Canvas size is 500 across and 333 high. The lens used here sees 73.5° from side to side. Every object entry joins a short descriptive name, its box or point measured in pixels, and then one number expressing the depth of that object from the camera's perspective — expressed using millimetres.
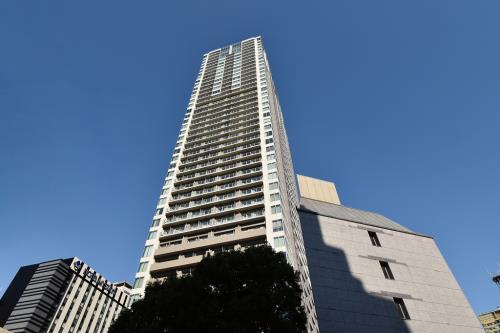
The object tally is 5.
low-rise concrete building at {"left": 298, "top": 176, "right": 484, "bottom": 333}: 30859
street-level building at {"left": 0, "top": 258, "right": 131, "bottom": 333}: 61750
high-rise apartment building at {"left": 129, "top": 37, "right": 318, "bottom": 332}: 42531
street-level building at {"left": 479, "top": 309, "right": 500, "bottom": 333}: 131250
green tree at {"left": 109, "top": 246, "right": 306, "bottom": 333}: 17062
